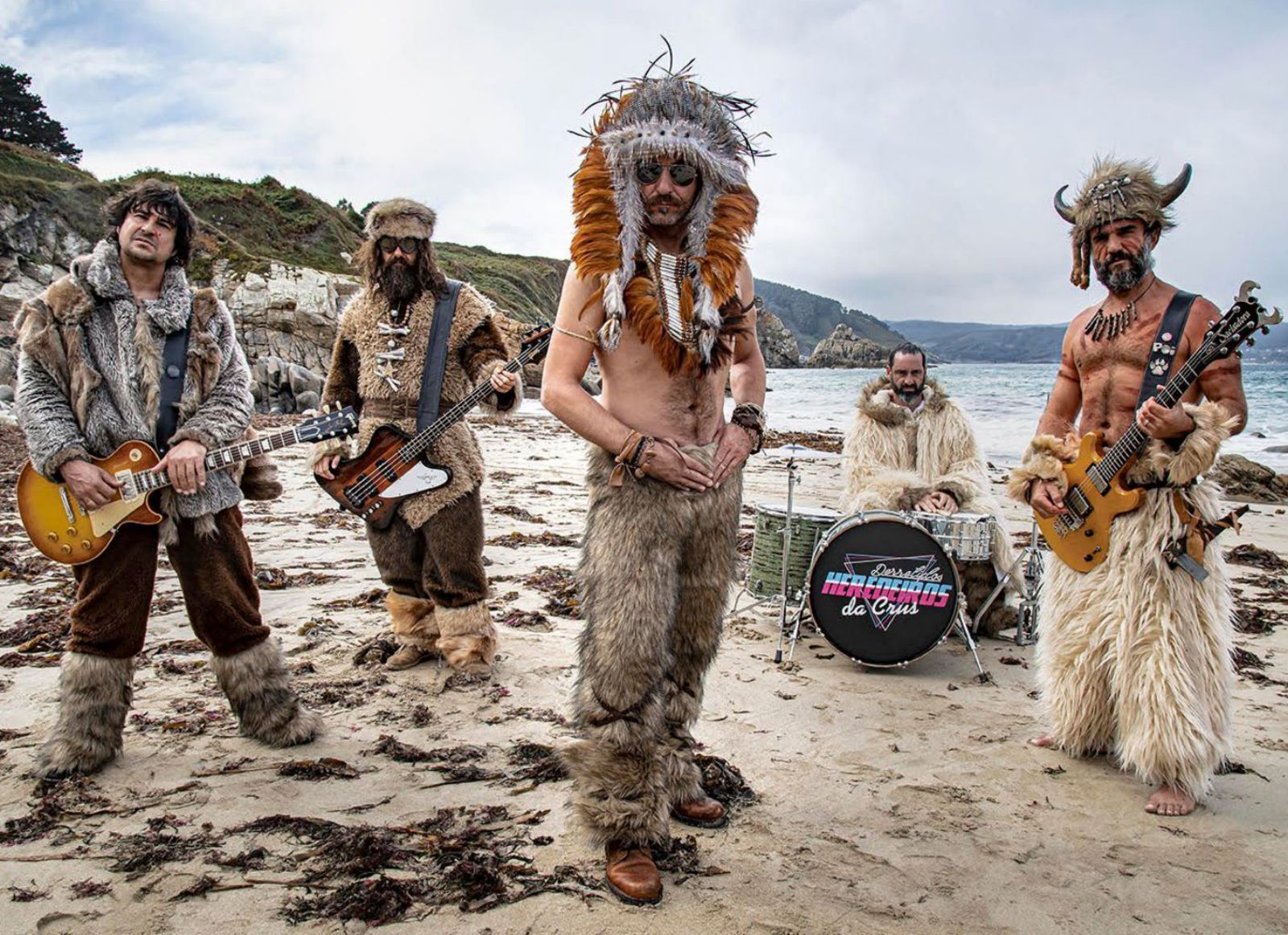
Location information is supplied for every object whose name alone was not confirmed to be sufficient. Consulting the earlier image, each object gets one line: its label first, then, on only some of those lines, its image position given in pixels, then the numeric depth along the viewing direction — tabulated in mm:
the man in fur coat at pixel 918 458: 5562
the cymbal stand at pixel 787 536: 5355
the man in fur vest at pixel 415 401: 4660
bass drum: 4949
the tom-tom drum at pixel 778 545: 5582
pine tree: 38516
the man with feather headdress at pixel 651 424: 2701
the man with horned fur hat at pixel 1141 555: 3379
